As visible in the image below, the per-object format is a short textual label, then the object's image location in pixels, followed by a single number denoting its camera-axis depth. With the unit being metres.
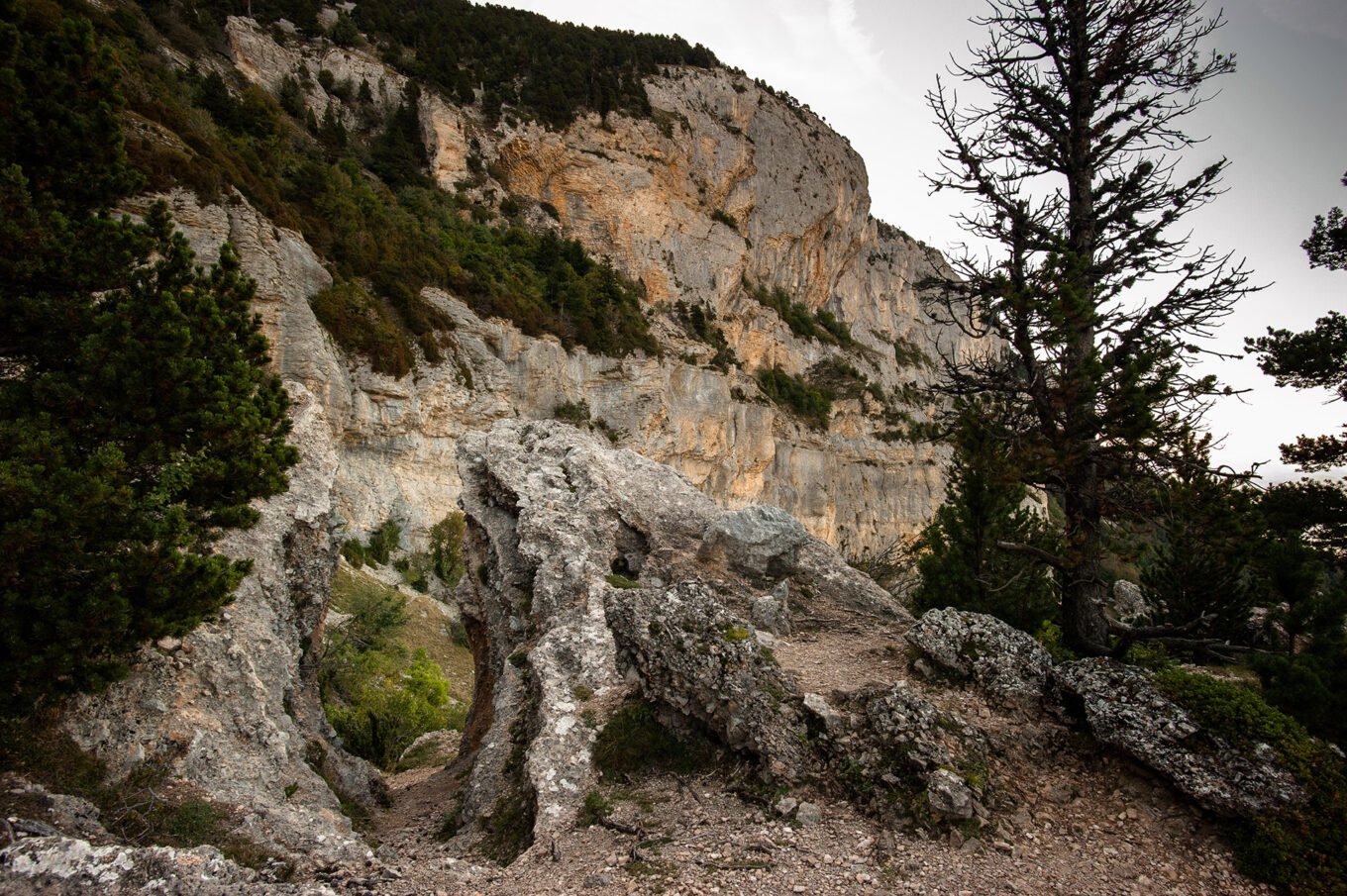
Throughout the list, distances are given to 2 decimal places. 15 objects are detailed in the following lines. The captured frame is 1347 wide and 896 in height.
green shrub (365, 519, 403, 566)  26.47
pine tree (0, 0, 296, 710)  5.20
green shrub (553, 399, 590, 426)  35.84
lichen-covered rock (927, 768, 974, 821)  5.18
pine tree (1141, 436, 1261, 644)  6.20
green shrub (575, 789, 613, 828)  6.55
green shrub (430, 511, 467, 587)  28.30
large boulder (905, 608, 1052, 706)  6.70
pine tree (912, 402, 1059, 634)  10.84
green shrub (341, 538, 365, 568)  25.17
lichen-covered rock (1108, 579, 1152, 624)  18.77
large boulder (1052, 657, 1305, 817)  4.70
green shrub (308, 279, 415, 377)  25.28
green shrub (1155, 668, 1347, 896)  4.34
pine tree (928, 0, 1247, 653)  6.58
